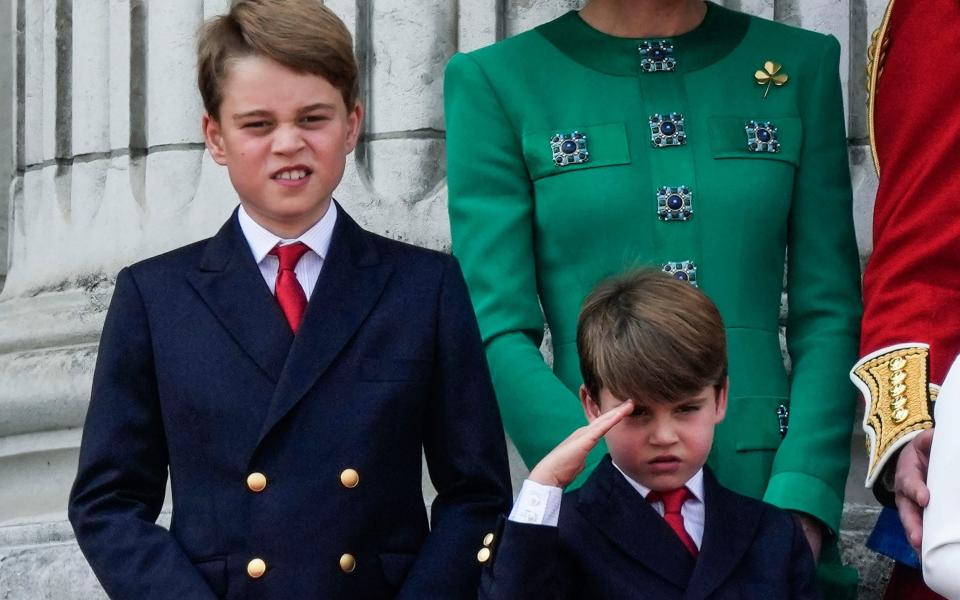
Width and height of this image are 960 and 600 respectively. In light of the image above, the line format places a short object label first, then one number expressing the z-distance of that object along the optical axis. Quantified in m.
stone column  9.02
